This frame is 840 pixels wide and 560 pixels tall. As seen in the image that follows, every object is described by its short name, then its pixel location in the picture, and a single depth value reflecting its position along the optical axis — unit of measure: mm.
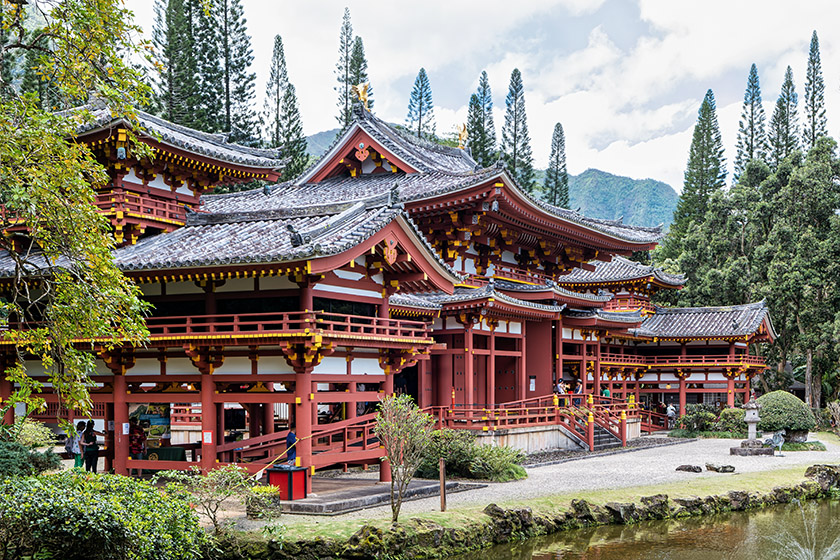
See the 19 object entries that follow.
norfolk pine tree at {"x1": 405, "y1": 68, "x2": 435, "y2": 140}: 65312
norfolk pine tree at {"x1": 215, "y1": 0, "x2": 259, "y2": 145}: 50406
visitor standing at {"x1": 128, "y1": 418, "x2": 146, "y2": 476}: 21469
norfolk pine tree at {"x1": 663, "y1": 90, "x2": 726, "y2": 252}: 64375
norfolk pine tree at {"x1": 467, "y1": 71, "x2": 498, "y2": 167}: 61531
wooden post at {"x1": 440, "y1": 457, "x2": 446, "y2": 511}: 16250
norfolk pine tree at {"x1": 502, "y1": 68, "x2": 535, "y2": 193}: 62469
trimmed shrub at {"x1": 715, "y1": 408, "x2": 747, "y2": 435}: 38531
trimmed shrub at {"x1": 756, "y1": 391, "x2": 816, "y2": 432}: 32234
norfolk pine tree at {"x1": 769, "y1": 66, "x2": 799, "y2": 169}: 62062
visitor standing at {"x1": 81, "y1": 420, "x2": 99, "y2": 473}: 20844
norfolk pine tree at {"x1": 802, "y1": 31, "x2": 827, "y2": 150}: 60250
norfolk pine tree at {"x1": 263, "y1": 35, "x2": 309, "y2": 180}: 53031
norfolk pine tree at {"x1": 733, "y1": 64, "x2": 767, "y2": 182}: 64375
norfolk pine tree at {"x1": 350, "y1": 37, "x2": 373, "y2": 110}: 56781
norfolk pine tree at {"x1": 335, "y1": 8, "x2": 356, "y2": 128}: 57125
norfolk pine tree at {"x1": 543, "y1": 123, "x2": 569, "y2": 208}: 64188
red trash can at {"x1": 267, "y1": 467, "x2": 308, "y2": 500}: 16906
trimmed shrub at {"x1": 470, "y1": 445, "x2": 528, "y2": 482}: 22000
